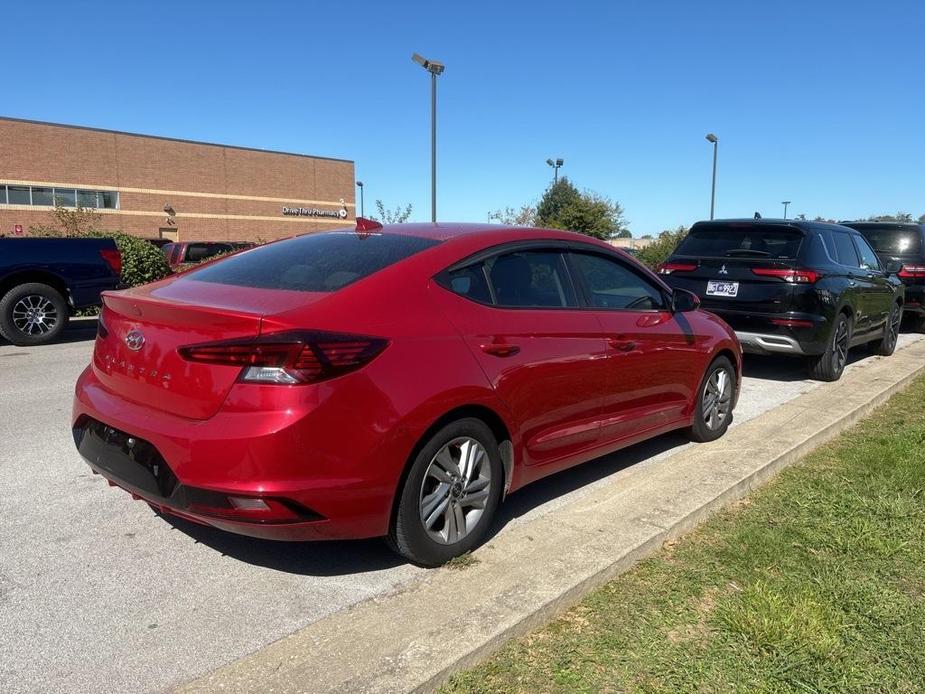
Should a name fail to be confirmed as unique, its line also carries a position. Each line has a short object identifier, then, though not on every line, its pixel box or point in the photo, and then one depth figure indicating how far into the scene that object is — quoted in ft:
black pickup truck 31.12
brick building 145.48
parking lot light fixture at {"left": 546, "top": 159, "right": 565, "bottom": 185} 110.65
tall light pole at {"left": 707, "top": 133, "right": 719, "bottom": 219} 106.42
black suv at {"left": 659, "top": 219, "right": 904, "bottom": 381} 24.22
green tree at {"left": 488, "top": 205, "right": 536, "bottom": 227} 112.09
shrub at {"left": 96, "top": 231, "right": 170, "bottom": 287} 45.31
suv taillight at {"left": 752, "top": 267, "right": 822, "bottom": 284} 24.13
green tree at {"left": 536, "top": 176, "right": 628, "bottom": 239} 100.63
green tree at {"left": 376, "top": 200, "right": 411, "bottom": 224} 80.92
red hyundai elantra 8.95
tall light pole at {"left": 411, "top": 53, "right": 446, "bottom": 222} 55.52
